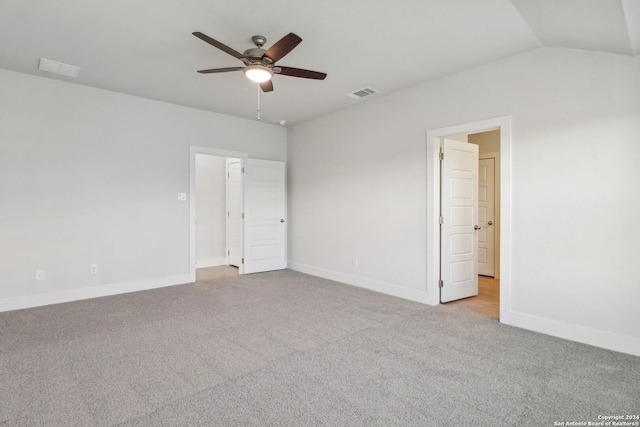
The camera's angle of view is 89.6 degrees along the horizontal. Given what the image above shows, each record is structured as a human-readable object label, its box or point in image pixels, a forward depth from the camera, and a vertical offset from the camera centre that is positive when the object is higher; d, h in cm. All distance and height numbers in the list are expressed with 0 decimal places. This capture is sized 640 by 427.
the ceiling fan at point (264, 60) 249 +127
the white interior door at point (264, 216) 593 -14
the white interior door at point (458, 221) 415 -18
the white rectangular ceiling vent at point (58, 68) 357 +163
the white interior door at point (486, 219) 570 -21
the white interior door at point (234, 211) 643 -5
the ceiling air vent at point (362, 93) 439 +161
